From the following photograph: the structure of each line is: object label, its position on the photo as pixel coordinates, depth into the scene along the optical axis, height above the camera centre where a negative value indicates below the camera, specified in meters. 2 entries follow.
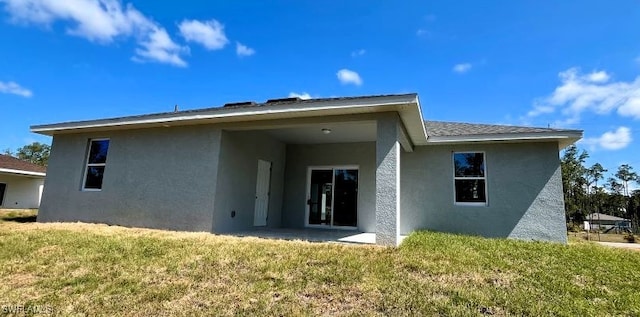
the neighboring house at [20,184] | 20.95 +0.42
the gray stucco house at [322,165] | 8.14 +0.97
